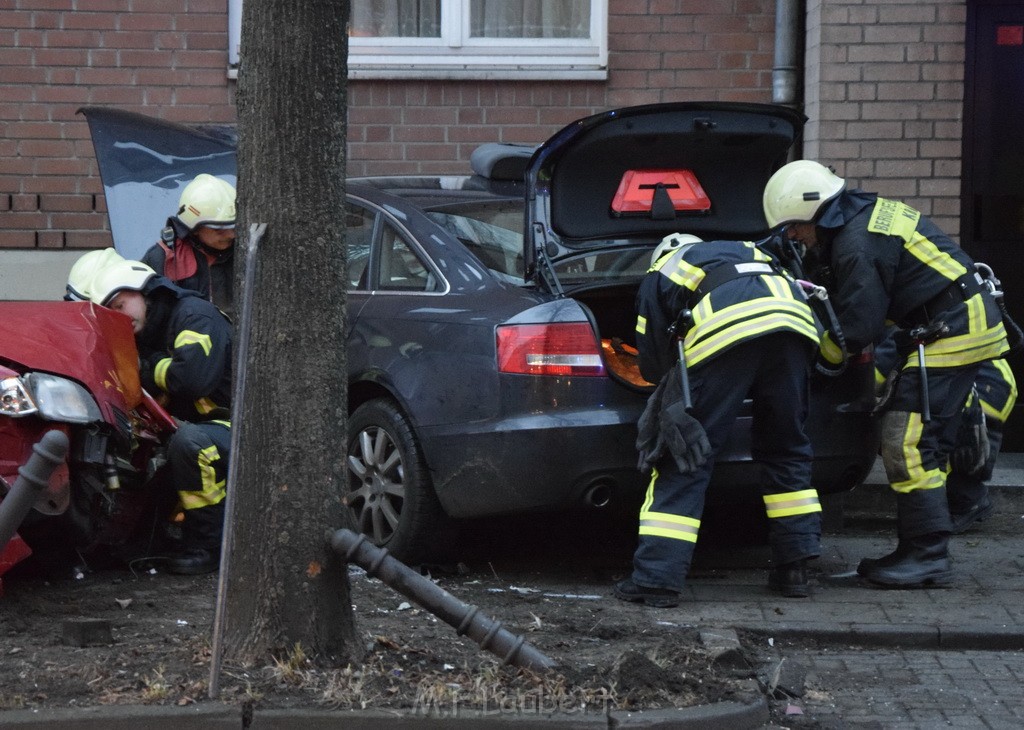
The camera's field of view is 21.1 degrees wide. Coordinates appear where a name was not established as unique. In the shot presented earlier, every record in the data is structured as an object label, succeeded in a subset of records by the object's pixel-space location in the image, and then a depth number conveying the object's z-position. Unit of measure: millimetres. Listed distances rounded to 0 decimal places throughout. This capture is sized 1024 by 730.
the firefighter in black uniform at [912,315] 10350
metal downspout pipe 15602
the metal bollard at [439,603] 7731
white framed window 16136
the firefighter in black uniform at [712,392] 9655
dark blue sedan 9851
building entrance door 14914
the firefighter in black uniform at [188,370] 10287
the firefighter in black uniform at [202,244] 11537
